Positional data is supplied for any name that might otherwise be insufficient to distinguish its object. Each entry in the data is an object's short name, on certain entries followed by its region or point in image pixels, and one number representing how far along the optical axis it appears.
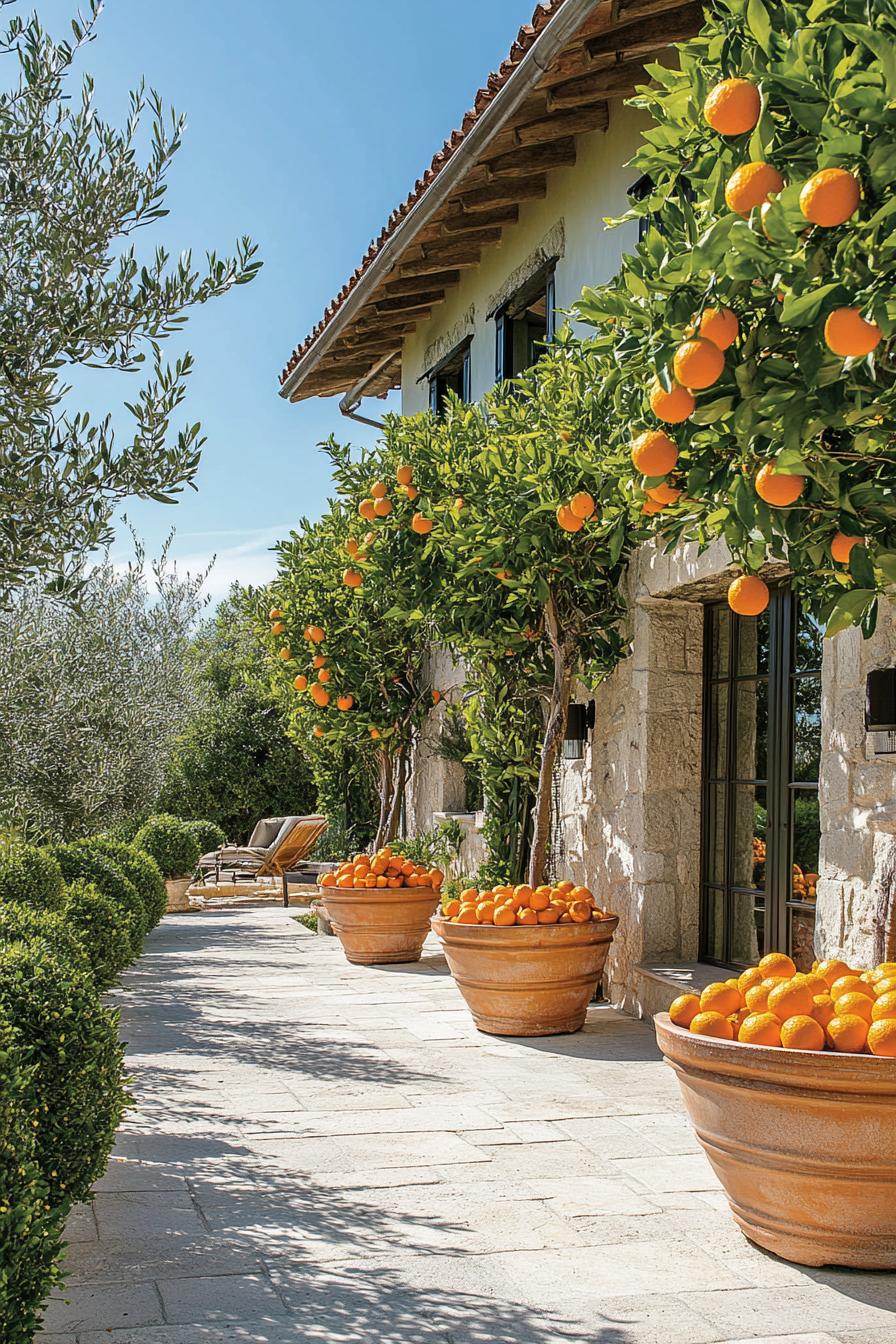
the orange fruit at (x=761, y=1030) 3.30
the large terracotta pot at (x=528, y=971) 6.08
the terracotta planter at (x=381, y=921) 8.95
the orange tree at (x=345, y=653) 10.42
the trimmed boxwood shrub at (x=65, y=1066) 3.29
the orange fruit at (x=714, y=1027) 3.41
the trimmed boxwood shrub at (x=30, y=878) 6.30
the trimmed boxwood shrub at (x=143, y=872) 9.14
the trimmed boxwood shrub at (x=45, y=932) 4.09
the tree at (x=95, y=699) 7.25
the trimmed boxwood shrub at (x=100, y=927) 6.90
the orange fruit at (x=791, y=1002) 3.37
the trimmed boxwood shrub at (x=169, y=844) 12.41
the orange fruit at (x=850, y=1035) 3.21
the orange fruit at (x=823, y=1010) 3.35
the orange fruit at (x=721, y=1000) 3.53
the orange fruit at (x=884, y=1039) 3.12
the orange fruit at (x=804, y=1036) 3.22
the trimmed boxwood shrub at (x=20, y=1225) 2.43
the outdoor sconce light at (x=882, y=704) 4.45
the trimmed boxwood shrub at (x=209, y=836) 17.52
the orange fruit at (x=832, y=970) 3.62
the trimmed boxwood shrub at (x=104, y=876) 7.69
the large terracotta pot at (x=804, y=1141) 3.12
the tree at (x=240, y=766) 19.12
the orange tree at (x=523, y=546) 5.98
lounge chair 14.39
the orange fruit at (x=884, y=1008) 3.22
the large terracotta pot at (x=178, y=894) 13.63
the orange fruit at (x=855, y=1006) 3.28
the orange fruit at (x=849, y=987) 3.41
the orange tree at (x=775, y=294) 2.14
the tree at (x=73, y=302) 3.87
